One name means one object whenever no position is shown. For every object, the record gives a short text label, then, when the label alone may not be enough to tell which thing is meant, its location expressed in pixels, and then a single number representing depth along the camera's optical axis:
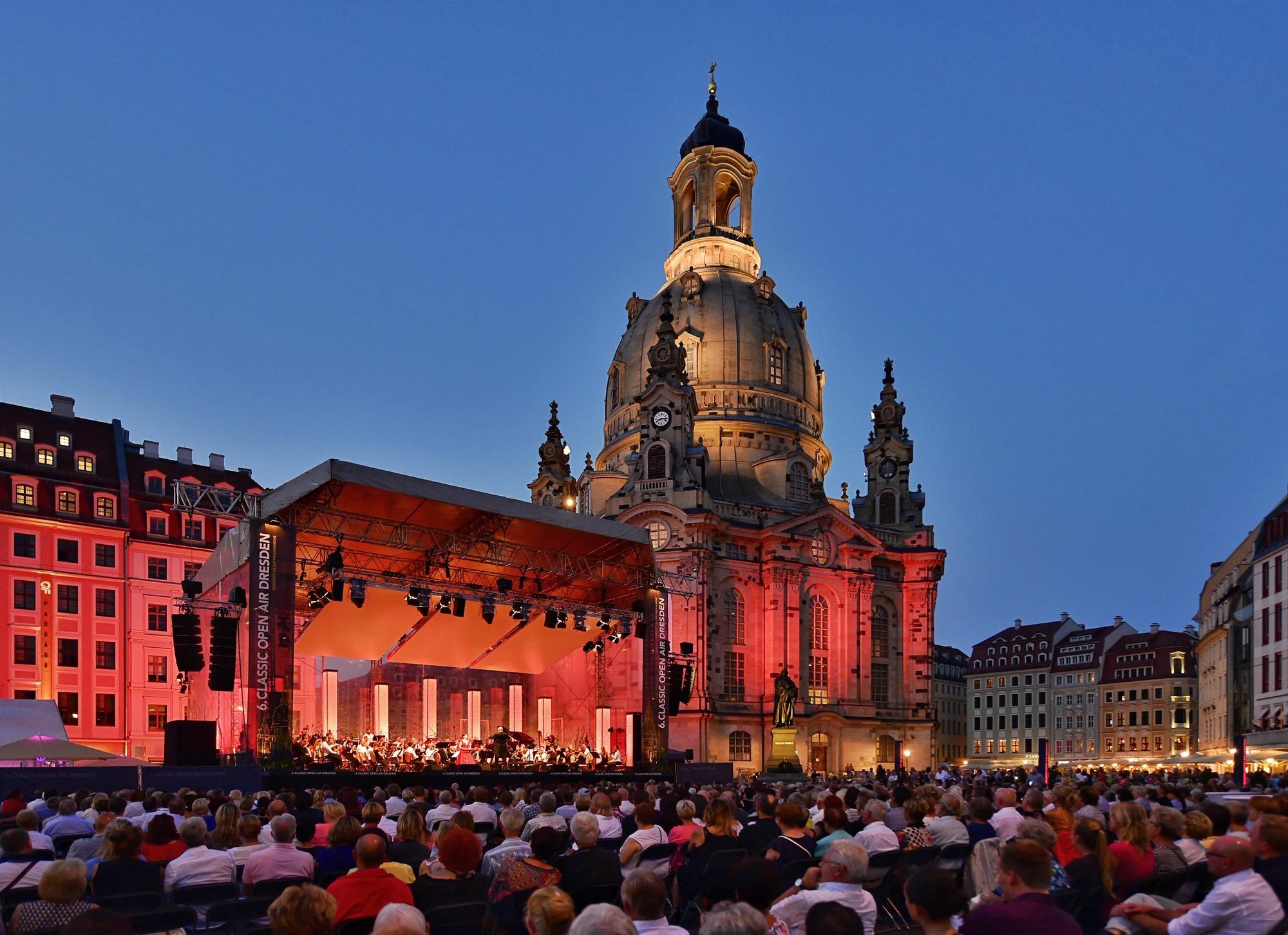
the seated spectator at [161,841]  10.55
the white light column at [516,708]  44.25
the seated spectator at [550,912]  5.17
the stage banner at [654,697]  37.06
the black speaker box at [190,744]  26.78
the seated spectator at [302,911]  5.38
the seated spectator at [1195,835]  9.63
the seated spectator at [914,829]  11.57
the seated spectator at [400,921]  4.88
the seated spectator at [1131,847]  8.88
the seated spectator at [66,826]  12.94
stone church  61.69
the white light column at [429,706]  40.46
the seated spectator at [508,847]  9.05
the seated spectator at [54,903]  6.57
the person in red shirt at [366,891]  7.14
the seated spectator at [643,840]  10.48
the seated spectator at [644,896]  5.36
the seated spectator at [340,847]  9.49
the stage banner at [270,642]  27.75
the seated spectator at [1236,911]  6.68
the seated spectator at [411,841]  9.40
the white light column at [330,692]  38.47
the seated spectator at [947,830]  11.64
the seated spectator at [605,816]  12.38
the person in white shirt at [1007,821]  11.54
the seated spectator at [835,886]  7.09
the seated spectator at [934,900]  5.29
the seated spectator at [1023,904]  5.34
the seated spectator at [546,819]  11.02
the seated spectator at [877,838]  10.75
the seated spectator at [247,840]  9.96
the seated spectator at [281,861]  9.22
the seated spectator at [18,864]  8.93
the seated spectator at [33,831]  10.82
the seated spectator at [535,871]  8.01
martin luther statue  53.25
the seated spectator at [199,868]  9.05
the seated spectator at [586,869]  8.59
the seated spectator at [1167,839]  9.29
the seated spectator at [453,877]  7.89
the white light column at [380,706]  38.75
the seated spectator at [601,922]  4.43
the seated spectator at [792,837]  9.40
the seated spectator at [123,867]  9.04
